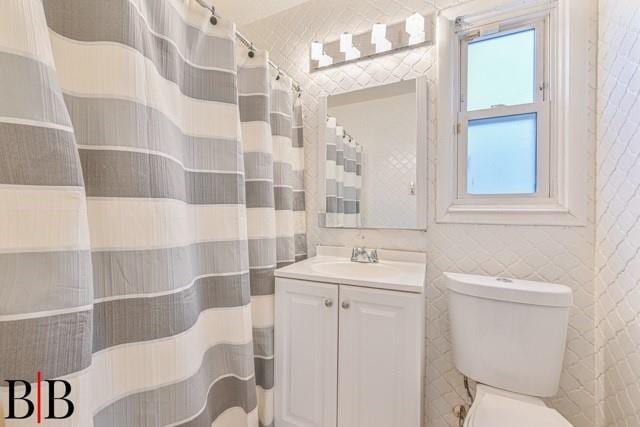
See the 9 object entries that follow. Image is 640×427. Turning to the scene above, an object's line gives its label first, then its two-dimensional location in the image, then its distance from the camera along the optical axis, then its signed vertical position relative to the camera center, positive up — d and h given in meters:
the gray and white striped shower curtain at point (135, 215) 0.53 -0.02
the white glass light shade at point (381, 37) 1.53 +0.94
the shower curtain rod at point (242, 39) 1.08 +0.78
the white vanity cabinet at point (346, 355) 1.08 -0.62
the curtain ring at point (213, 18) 1.10 +0.75
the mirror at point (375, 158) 1.48 +0.29
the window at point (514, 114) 1.19 +0.44
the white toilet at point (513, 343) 1.02 -0.52
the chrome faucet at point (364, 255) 1.50 -0.26
